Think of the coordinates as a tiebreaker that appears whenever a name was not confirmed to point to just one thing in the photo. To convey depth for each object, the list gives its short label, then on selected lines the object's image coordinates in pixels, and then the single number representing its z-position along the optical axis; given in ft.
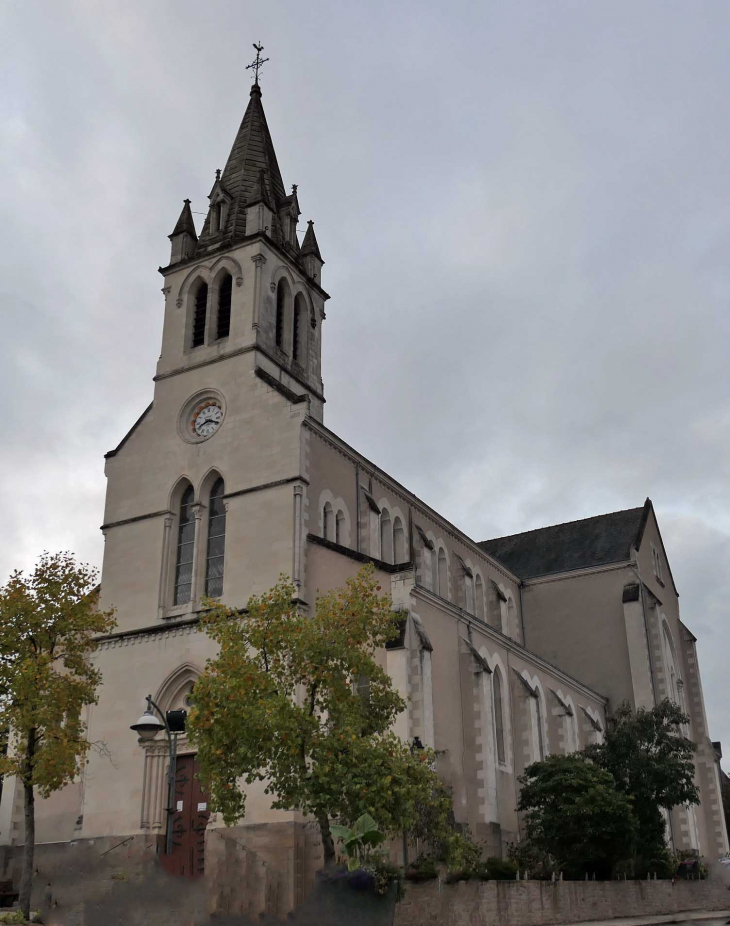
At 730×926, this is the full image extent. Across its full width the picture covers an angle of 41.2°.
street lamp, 62.54
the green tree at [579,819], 89.20
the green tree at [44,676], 78.12
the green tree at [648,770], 104.32
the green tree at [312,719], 63.87
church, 92.12
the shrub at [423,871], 72.11
